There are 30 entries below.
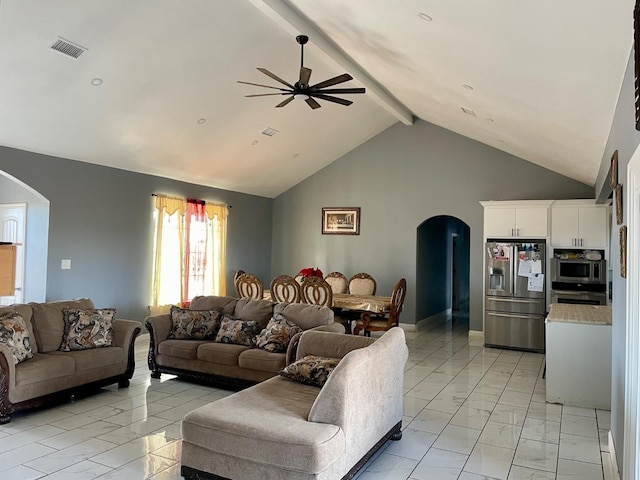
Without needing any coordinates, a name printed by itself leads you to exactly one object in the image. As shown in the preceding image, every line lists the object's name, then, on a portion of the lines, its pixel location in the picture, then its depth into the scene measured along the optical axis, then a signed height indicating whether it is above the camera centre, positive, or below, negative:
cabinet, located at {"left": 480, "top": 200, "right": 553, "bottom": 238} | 7.10 +0.73
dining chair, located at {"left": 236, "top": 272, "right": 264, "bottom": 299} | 7.15 -0.41
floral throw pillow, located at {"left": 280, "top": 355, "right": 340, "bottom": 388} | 3.54 -0.84
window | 7.43 +0.14
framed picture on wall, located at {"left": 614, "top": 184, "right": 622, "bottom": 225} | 3.05 +0.43
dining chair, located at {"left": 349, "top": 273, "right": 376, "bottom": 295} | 7.90 -0.38
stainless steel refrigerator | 7.06 -0.43
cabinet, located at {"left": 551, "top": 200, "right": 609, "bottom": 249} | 6.75 +0.64
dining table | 6.43 -0.57
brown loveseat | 3.86 -0.99
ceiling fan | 4.57 +1.75
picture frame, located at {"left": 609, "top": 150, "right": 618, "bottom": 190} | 3.31 +0.72
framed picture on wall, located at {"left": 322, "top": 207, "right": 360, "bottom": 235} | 9.35 +0.85
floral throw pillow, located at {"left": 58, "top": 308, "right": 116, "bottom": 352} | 4.63 -0.74
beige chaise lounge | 2.56 -0.98
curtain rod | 7.36 +1.02
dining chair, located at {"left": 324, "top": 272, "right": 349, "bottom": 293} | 8.09 -0.34
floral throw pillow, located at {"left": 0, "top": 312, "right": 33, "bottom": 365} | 4.01 -0.70
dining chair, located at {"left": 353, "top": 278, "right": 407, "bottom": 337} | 6.55 -0.78
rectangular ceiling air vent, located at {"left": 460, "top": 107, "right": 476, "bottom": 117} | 5.89 +1.97
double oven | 6.61 -0.17
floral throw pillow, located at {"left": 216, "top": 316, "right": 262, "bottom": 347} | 5.03 -0.78
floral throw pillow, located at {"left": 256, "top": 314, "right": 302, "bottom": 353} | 4.72 -0.76
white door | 6.12 +0.33
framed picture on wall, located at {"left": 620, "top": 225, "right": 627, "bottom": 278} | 2.76 +0.10
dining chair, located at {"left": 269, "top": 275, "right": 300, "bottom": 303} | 6.66 -0.41
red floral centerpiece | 7.11 -0.17
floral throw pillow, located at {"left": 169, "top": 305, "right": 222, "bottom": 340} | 5.34 -0.75
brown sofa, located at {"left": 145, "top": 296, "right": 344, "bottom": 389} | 4.65 -0.96
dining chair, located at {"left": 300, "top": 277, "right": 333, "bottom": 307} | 6.43 -0.41
